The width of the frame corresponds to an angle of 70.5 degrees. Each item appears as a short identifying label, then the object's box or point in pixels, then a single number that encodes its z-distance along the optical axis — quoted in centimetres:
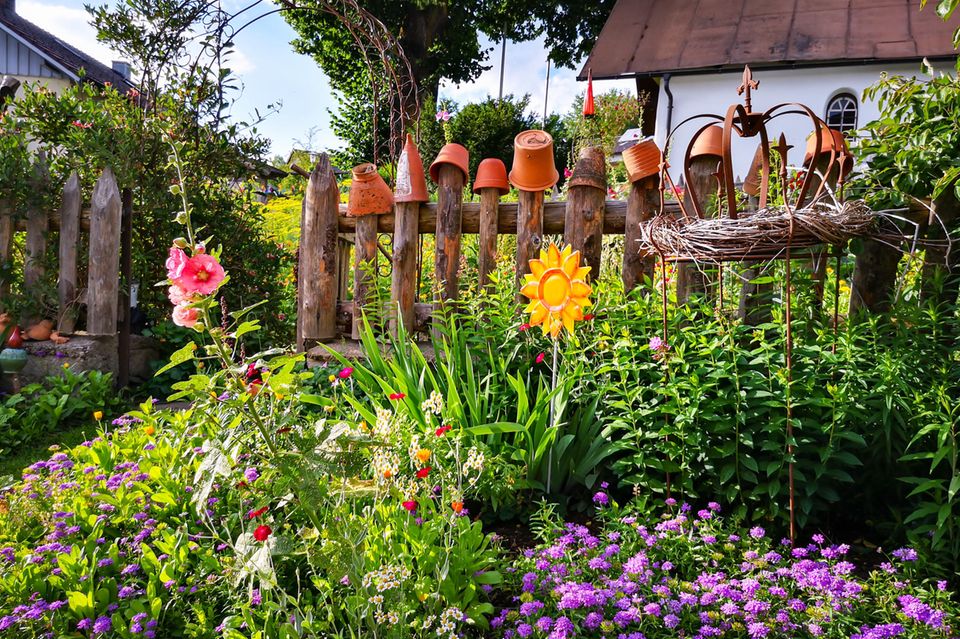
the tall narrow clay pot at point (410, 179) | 385
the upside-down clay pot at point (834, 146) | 231
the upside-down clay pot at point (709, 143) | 311
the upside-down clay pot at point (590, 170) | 353
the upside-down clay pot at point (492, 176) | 371
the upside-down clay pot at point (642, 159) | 335
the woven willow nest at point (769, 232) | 206
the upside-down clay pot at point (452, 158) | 376
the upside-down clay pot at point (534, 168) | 363
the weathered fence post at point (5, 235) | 470
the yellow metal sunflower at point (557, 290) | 236
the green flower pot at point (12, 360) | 426
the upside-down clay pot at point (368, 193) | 390
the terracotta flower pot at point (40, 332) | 457
